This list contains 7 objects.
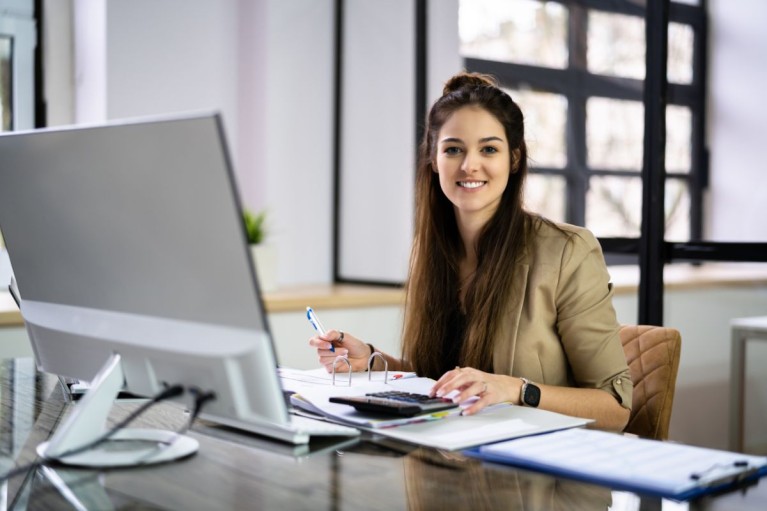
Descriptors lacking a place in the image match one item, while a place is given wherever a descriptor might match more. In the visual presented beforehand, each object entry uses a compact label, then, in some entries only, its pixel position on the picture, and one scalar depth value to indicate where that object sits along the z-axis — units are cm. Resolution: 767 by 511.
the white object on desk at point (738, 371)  249
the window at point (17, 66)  349
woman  162
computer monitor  94
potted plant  338
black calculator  128
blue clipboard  99
